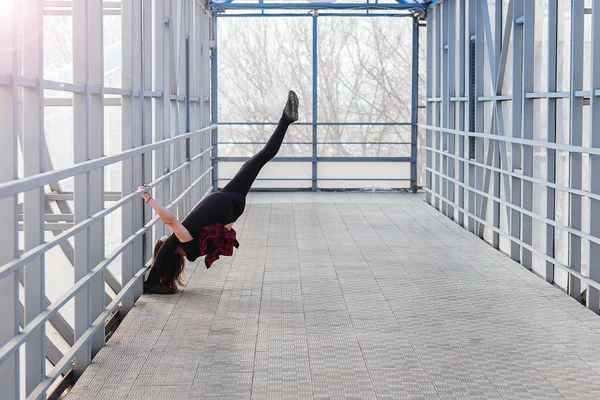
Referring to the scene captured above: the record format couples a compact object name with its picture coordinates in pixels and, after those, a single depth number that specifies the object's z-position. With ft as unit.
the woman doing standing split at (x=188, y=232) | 25.57
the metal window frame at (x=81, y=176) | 13.21
